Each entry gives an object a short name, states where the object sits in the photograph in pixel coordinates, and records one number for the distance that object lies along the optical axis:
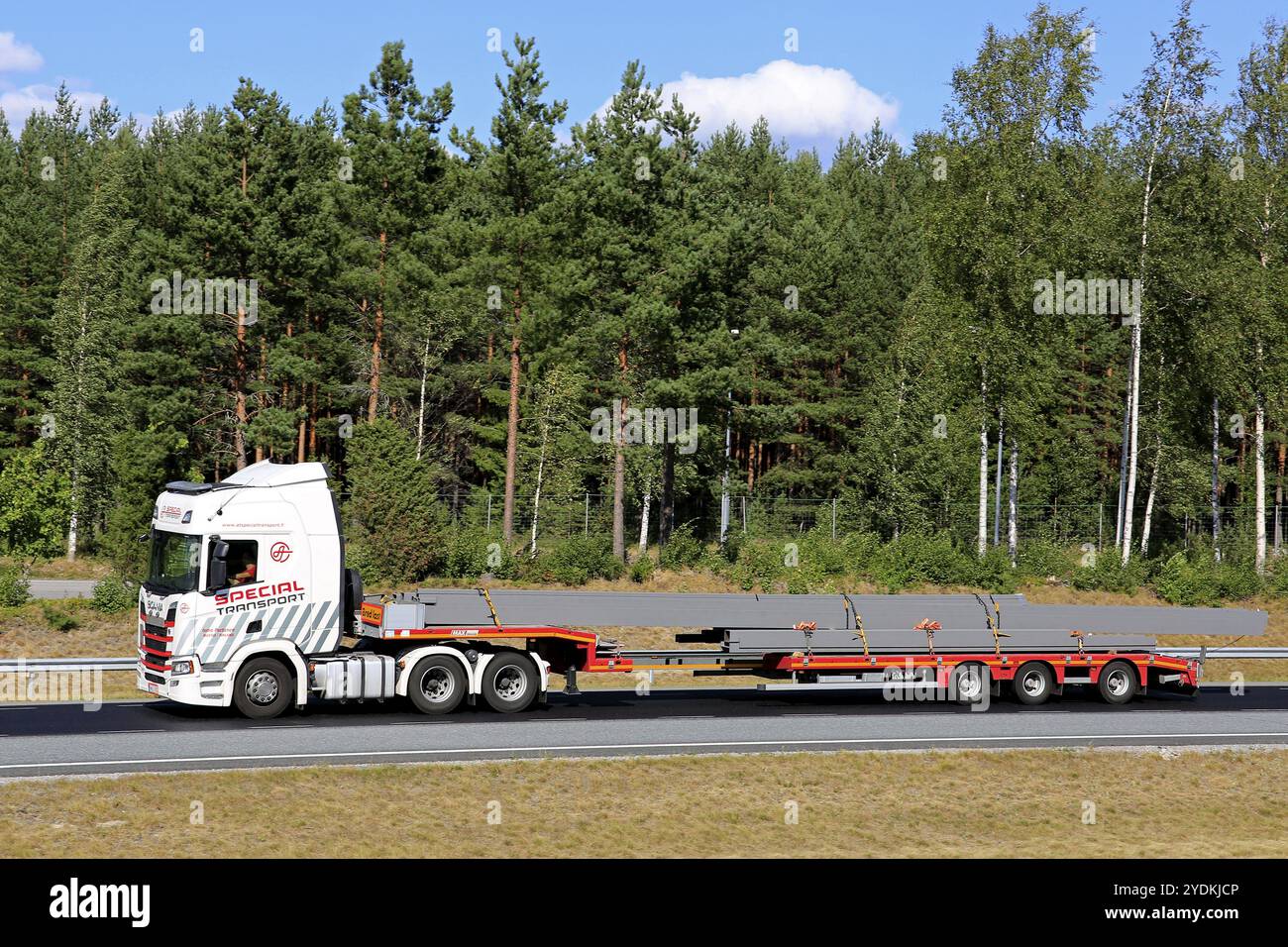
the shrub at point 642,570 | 41.81
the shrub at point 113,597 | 32.35
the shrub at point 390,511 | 38.34
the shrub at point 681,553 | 43.25
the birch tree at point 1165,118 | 43.50
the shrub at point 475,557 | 40.06
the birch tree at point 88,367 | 51.81
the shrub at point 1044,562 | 44.34
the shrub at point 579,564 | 40.88
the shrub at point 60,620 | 31.09
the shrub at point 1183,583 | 41.66
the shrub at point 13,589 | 31.97
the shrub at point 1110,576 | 42.62
